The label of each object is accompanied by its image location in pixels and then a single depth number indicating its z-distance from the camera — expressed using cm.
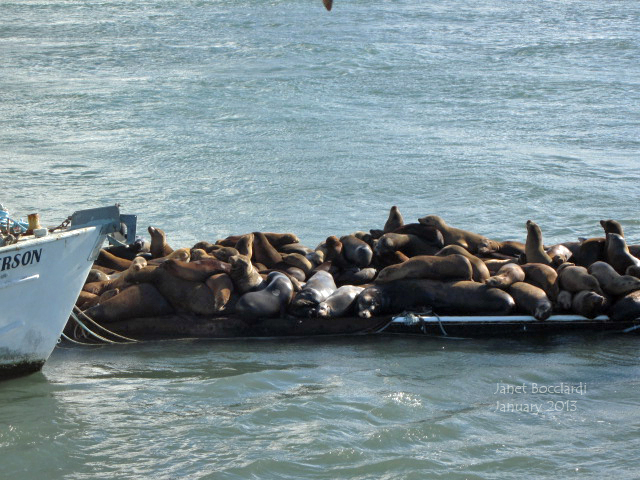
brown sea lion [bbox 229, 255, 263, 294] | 1902
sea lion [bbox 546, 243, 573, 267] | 2041
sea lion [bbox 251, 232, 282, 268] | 2075
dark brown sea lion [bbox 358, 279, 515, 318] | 1878
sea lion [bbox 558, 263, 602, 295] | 1877
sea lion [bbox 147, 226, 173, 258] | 2134
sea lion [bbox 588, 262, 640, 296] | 1892
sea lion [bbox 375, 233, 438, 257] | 2037
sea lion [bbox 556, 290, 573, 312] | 1887
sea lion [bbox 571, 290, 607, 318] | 1844
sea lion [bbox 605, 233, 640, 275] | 1973
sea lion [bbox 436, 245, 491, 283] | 1964
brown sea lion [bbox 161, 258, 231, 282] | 1906
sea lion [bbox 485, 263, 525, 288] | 1898
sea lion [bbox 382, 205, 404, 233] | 2208
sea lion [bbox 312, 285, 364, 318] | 1867
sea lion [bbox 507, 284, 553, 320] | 1845
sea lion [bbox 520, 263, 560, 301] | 1923
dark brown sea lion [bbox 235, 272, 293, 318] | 1869
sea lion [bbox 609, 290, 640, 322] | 1864
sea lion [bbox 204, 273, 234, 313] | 1889
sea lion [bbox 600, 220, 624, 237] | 2078
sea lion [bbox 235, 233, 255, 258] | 2033
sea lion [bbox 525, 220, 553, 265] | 2031
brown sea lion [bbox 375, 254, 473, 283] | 1923
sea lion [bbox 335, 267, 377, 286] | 2014
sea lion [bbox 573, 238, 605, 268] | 2048
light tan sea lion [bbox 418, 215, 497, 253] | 2122
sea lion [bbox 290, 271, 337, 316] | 1889
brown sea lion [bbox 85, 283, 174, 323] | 1872
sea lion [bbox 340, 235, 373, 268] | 2055
